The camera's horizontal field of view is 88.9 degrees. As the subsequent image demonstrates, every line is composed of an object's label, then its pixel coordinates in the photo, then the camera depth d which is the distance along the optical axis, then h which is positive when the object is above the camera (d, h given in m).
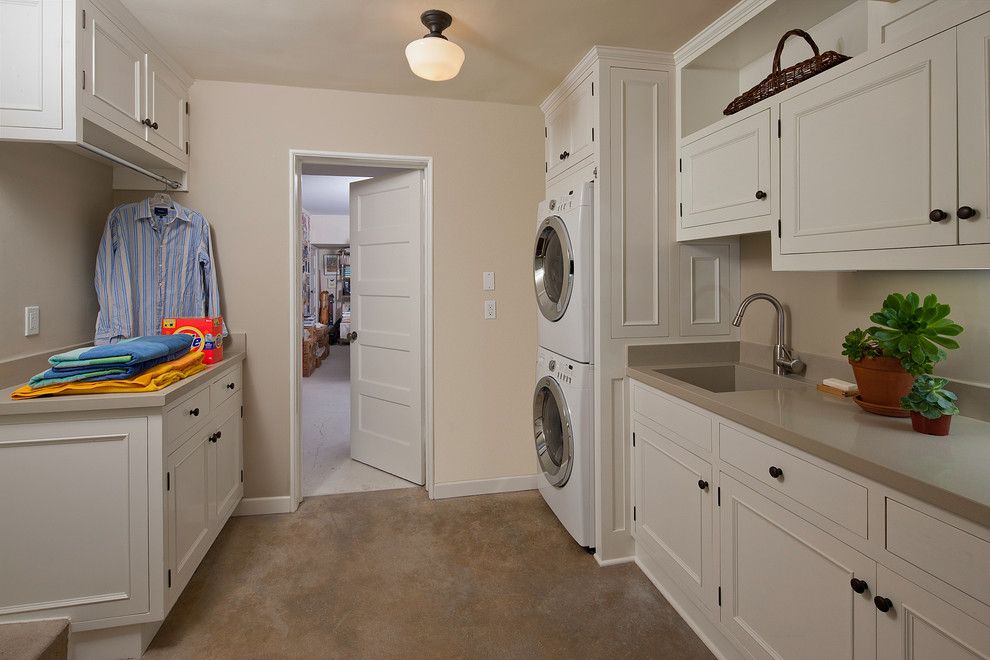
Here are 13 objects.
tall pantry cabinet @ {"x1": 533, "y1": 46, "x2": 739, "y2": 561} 2.28 +0.33
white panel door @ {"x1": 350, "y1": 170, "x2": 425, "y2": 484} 3.16 +0.02
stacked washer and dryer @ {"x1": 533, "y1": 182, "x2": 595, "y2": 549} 2.33 -0.13
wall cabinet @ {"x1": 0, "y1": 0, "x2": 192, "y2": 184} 1.69 +0.91
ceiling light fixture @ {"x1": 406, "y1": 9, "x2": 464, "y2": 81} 1.94 +1.06
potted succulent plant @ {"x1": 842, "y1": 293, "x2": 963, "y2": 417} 1.29 -0.06
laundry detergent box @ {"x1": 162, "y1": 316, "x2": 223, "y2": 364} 2.35 -0.02
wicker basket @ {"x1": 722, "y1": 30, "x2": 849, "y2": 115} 1.57 +0.84
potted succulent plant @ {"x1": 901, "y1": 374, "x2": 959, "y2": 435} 1.23 -0.19
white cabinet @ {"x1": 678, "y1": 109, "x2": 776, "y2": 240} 1.81 +0.58
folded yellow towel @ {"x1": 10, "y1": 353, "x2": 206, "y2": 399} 1.66 -0.20
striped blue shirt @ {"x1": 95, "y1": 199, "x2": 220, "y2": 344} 2.37 +0.28
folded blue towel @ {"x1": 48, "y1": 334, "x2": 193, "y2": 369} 1.72 -0.10
